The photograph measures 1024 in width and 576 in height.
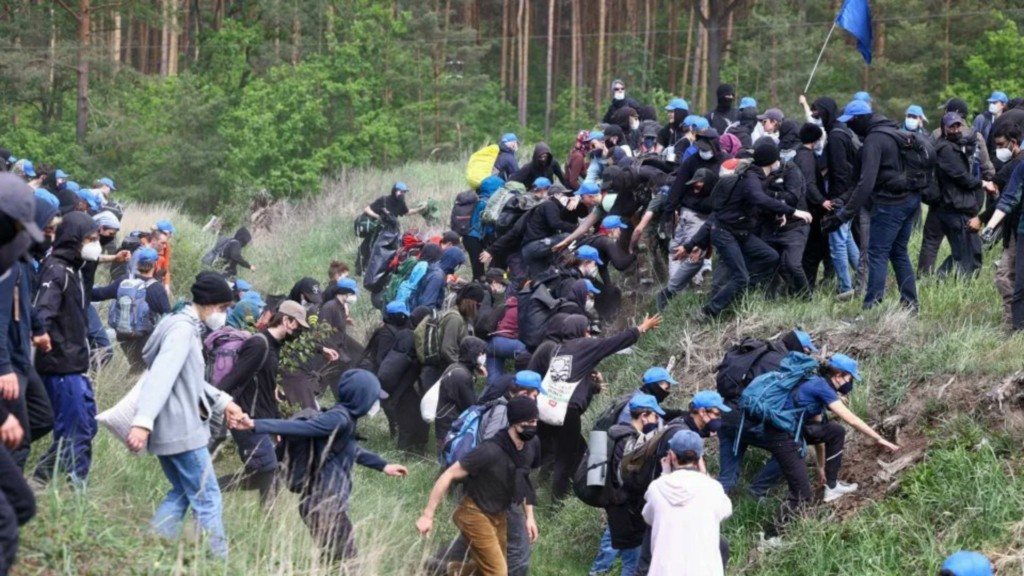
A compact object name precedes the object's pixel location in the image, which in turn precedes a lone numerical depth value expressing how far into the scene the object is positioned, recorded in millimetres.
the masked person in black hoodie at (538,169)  17422
